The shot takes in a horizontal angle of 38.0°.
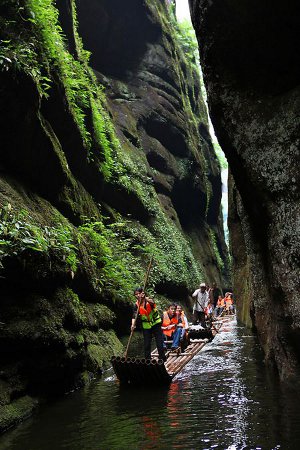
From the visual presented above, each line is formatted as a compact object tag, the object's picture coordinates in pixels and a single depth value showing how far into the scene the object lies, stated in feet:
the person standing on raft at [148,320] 32.19
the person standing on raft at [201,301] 52.39
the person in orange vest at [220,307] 100.03
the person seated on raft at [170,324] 42.05
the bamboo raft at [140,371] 28.22
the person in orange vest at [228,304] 101.91
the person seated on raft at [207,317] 63.57
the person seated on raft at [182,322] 41.41
